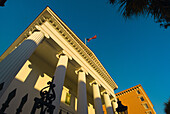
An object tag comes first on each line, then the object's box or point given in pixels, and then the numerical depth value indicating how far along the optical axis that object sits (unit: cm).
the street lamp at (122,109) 405
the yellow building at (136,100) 2225
